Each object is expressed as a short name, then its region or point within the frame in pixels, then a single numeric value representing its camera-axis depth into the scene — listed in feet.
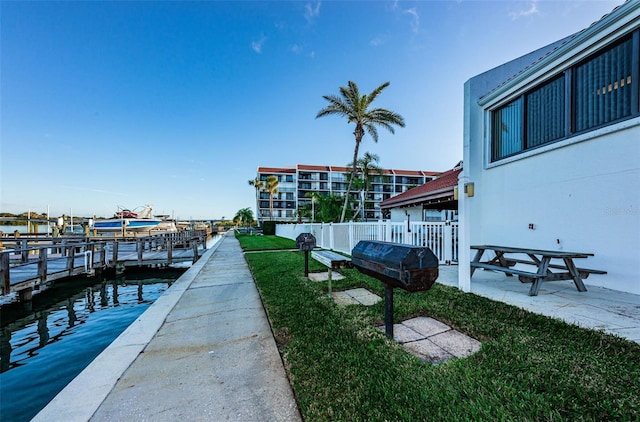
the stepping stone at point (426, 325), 10.78
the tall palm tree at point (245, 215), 198.49
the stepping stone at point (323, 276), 21.39
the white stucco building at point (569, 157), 15.53
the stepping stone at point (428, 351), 8.61
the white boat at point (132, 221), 124.16
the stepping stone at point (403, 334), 10.15
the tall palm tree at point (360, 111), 58.08
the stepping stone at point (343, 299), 15.14
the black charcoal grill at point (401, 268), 8.27
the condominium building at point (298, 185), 204.85
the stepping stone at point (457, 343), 8.94
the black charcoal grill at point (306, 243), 21.54
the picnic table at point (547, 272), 14.60
